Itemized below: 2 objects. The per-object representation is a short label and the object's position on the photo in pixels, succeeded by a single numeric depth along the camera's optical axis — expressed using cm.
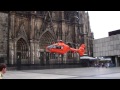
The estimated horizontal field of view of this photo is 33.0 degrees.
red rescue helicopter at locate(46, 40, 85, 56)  3475
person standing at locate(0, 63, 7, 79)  467
